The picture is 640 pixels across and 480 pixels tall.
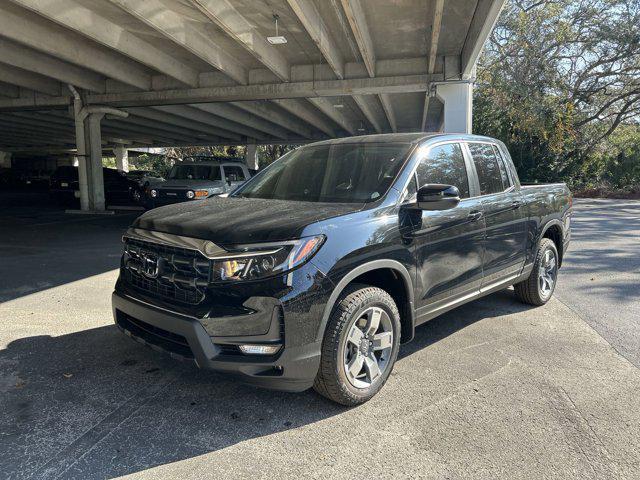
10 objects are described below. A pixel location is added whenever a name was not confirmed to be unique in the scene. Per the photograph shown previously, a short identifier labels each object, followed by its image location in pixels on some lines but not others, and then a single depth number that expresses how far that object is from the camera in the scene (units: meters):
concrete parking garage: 10.58
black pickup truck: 2.88
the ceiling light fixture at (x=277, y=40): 11.44
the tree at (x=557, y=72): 23.11
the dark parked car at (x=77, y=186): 19.98
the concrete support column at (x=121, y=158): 42.75
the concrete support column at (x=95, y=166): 18.12
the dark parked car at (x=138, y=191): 19.84
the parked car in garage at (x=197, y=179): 12.88
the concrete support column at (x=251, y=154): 34.46
